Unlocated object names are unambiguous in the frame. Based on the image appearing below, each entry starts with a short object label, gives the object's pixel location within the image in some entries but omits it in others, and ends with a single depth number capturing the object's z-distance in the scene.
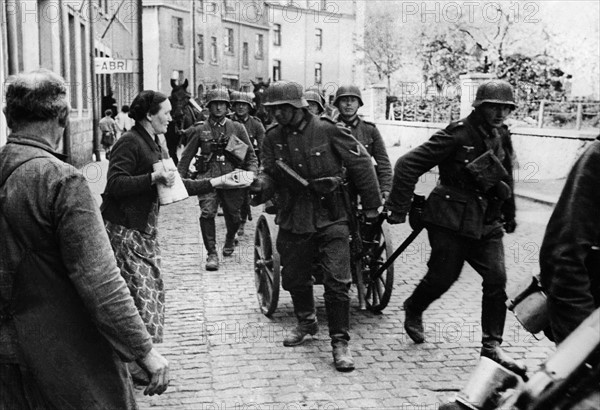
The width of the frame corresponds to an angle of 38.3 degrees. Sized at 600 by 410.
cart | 7.23
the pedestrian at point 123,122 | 25.81
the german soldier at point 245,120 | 12.24
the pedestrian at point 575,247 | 2.78
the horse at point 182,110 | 19.41
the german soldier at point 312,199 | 6.10
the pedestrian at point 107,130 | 24.45
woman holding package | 5.05
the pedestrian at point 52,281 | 2.93
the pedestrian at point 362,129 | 8.84
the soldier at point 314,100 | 10.12
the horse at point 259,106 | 20.40
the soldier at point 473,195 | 5.91
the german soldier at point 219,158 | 9.73
